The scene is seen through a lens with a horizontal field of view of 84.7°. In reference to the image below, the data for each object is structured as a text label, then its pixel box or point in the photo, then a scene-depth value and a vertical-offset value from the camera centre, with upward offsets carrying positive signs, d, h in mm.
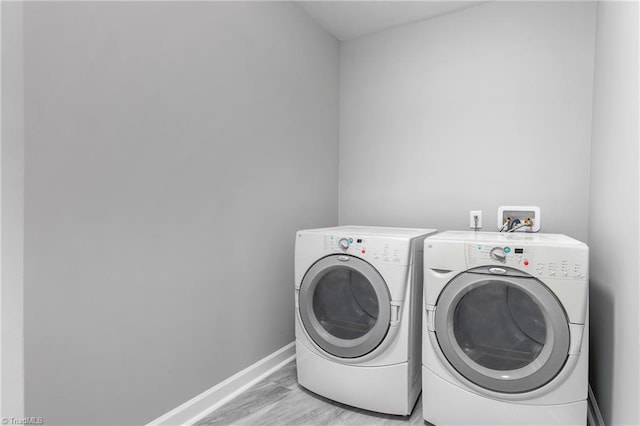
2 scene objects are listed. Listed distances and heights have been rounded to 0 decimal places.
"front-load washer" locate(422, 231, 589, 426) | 1357 -516
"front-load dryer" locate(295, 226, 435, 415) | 1655 -557
